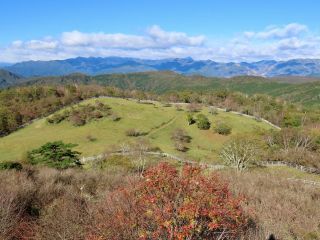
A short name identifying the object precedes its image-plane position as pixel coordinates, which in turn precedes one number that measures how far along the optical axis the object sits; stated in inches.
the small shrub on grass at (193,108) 4629.1
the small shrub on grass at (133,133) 3722.6
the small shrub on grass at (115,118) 4103.5
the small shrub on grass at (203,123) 3983.6
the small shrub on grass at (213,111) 4552.0
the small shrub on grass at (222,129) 3898.8
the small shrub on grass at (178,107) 4662.3
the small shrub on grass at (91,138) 3552.0
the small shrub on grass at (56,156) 1997.7
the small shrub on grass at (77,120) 4020.5
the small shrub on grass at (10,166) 1522.8
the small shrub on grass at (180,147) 3291.1
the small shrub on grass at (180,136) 3609.2
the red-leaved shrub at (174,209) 464.8
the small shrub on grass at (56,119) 4175.4
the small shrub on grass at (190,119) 4120.1
